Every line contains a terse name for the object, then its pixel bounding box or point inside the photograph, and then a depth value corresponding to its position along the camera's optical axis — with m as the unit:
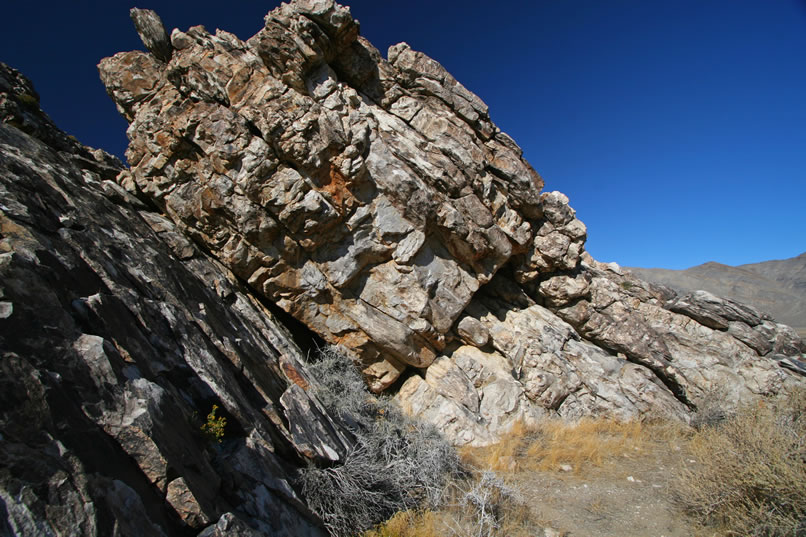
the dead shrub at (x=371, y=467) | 5.30
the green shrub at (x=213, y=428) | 4.71
